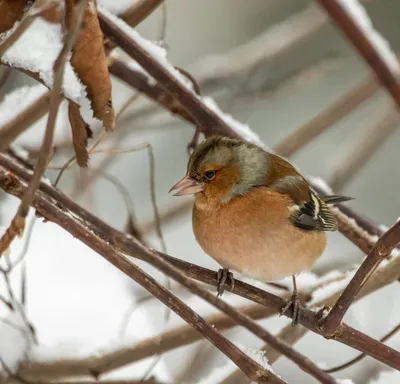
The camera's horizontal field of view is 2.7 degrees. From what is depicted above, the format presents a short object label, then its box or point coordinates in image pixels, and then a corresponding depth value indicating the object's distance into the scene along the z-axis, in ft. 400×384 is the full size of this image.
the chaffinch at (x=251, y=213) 12.81
